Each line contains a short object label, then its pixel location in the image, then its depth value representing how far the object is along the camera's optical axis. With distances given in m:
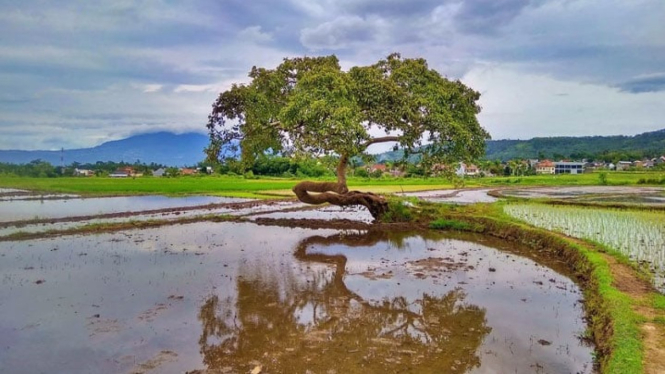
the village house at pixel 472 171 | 91.51
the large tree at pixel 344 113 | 14.82
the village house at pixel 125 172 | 74.47
